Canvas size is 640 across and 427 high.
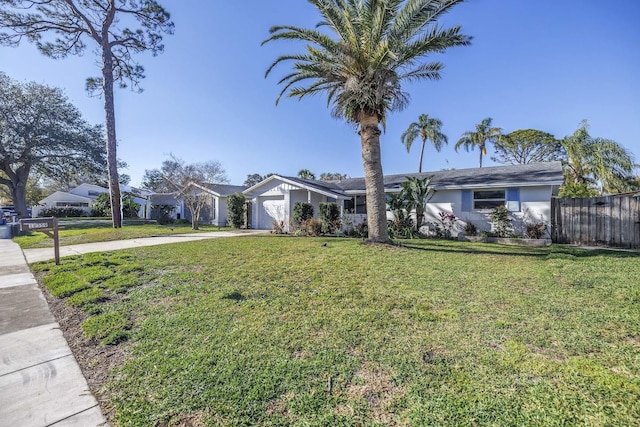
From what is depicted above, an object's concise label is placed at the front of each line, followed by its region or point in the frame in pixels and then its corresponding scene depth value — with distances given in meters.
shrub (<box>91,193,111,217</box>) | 35.19
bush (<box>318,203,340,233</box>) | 14.56
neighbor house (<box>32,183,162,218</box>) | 33.91
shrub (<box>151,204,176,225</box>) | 24.83
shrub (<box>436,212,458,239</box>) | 14.01
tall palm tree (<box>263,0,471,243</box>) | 8.98
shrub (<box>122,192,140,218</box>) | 32.81
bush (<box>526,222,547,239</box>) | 11.90
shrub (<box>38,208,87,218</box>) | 36.00
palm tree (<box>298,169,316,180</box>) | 37.44
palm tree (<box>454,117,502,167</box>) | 30.98
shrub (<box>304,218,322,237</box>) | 14.34
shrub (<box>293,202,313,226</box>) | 15.64
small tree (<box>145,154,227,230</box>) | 19.83
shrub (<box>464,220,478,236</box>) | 13.46
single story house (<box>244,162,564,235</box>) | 12.74
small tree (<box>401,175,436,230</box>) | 13.78
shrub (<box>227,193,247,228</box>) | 19.58
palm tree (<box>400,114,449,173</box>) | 29.94
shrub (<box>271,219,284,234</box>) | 15.83
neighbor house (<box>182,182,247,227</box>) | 21.75
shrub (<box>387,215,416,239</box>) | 13.76
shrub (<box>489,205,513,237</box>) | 12.69
